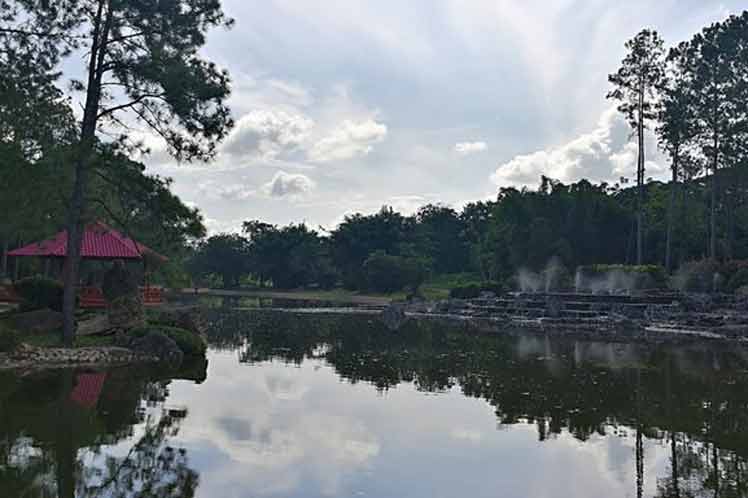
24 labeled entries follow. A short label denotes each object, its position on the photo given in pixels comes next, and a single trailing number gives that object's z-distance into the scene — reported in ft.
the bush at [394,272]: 248.52
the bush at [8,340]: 61.62
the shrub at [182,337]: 73.67
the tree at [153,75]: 68.08
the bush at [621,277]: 143.84
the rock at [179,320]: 83.87
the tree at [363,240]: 288.10
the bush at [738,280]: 128.06
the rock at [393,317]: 132.32
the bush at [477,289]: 180.65
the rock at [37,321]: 75.96
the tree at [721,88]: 150.30
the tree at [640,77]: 164.55
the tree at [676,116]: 154.30
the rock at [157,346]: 70.74
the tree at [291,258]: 295.69
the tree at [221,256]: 313.12
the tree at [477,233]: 246.02
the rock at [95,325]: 77.41
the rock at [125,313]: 78.40
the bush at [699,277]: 133.80
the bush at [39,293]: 83.92
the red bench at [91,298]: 90.43
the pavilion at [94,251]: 90.99
